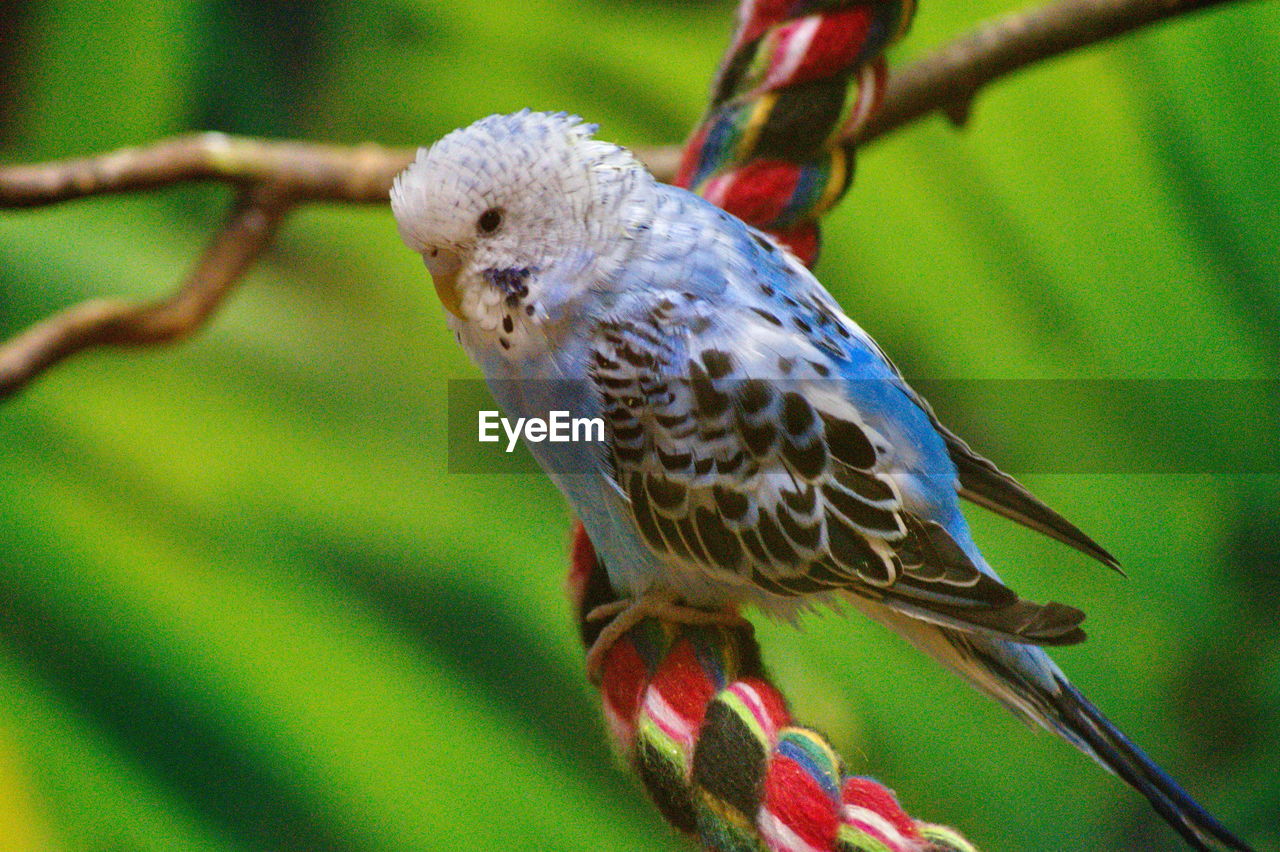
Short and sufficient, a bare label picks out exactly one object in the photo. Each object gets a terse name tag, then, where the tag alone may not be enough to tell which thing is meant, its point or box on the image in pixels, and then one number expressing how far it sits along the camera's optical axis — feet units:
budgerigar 5.78
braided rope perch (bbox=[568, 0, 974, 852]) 5.70
